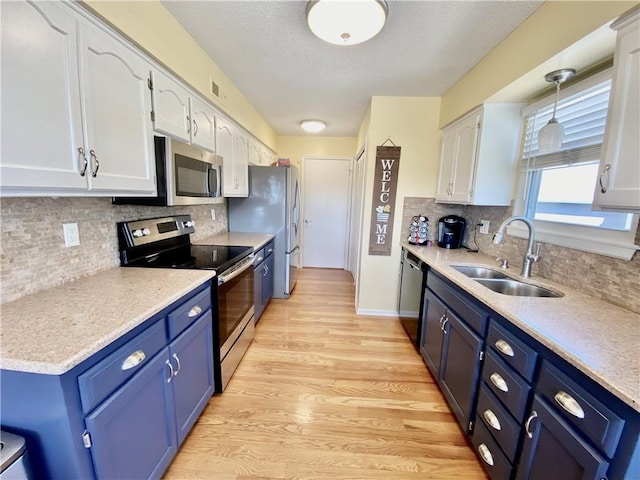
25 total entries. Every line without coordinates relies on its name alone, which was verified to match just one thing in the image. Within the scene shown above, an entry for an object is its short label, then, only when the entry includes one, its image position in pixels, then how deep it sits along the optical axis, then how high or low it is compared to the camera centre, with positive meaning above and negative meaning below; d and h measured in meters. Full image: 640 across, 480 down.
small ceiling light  3.66 +1.13
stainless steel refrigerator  3.23 -0.06
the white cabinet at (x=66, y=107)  0.85 +0.35
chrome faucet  1.63 -0.22
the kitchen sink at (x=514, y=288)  1.59 -0.46
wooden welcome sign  2.88 +0.11
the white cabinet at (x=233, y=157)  2.48 +0.47
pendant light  1.53 +0.50
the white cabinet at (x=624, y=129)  0.98 +0.35
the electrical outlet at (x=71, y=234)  1.29 -0.19
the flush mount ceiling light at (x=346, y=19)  1.38 +1.03
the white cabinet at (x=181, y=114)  1.58 +0.60
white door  4.88 -0.07
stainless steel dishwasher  2.37 -0.81
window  1.38 +0.25
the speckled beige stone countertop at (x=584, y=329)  0.77 -0.43
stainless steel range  1.67 -0.41
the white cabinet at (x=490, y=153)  2.06 +0.48
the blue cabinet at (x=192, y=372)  1.31 -0.93
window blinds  1.47 +0.56
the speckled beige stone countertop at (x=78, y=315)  0.75 -0.44
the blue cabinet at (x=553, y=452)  0.78 -0.77
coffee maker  2.66 -0.19
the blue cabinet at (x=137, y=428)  0.88 -0.87
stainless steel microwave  1.54 +0.16
